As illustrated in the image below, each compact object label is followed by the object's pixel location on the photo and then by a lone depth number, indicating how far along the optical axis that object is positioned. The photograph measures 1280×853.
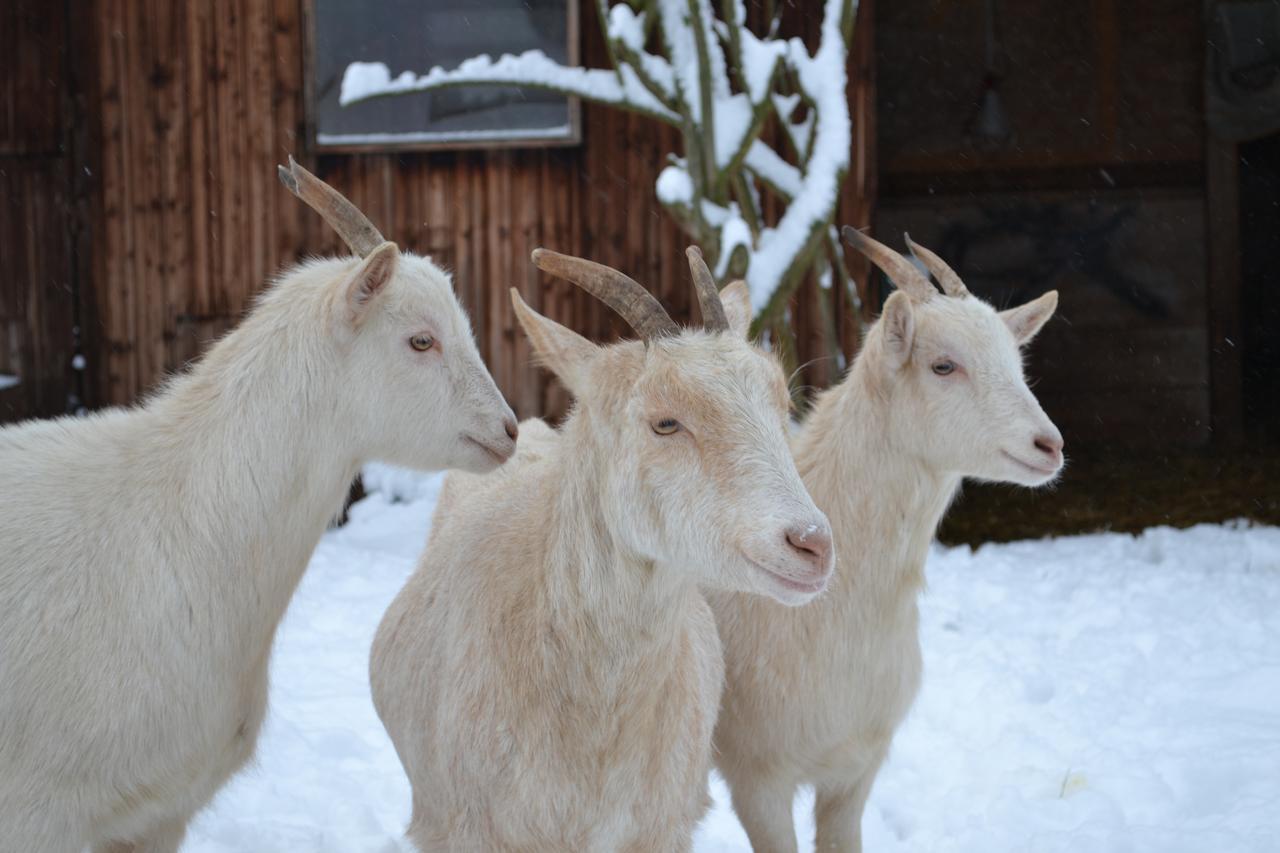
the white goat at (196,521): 2.92
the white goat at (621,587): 2.68
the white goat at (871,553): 3.64
